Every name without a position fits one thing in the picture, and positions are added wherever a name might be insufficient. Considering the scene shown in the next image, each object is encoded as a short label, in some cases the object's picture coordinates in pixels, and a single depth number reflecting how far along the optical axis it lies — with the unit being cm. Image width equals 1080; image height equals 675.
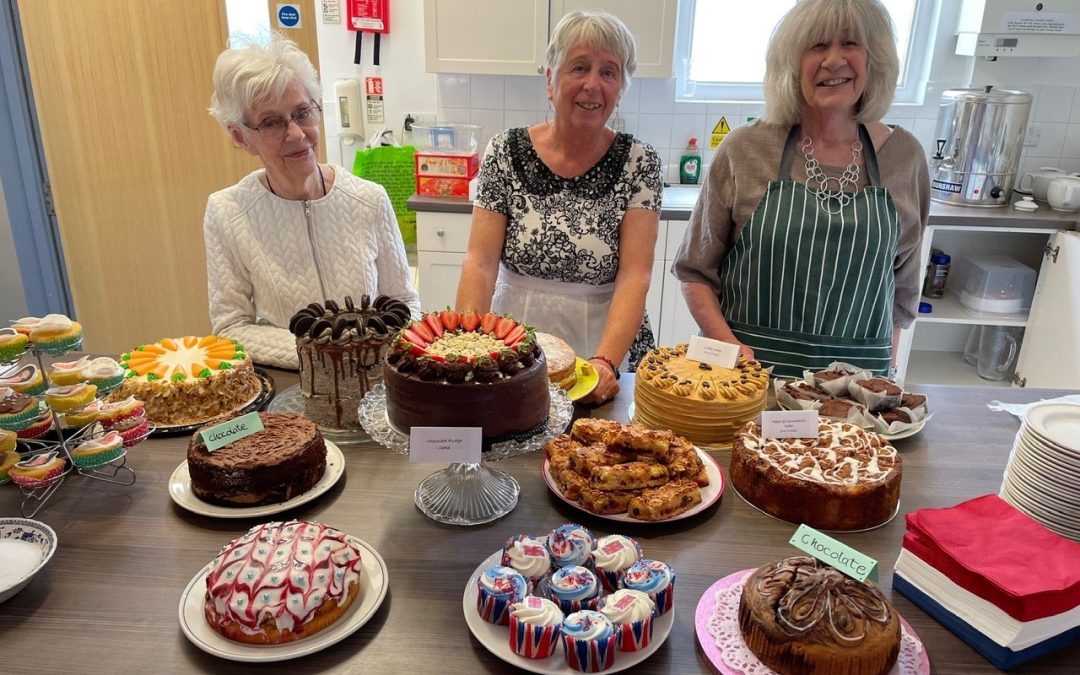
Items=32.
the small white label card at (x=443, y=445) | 117
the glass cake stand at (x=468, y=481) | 122
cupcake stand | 130
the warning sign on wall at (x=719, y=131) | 392
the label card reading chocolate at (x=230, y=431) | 131
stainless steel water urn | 334
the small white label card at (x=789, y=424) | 140
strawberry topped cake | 118
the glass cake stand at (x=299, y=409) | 153
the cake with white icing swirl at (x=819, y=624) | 93
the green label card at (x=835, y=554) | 100
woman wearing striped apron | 191
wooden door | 365
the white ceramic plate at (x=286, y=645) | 97
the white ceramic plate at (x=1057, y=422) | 119
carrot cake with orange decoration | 155
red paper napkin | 97
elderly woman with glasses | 194
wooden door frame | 370
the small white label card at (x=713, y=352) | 161
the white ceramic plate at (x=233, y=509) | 126
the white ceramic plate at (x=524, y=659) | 94
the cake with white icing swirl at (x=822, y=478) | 125
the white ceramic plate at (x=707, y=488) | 126
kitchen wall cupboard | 340
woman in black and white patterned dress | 204
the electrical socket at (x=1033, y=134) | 376
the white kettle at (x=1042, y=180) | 353
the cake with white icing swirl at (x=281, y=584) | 98
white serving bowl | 106
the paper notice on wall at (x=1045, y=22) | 329
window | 386
